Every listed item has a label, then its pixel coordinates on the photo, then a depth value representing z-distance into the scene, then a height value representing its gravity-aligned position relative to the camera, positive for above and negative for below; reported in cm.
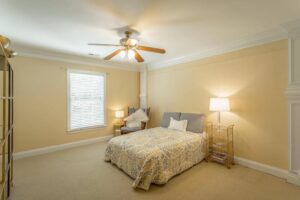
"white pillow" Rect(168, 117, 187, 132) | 353 -59
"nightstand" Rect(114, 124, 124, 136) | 445 -91
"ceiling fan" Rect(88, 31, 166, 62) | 249 +96
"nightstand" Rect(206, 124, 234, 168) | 297 -94
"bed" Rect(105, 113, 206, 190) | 225 -91
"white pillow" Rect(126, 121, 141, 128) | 438 -70
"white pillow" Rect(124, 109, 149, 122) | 454 -48
